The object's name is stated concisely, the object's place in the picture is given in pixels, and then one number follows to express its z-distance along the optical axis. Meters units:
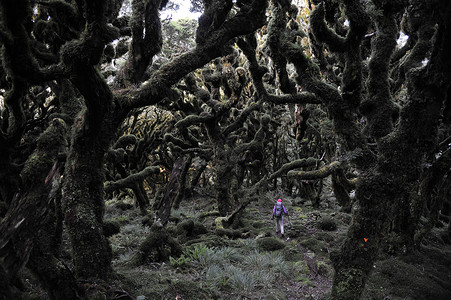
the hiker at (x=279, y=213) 9.66
